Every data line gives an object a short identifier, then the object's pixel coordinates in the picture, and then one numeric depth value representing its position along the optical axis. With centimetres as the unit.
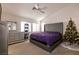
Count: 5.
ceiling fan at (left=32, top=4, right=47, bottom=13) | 312
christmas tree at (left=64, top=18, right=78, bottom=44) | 302
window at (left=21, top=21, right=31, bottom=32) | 319
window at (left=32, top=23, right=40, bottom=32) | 320
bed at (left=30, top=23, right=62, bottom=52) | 299
